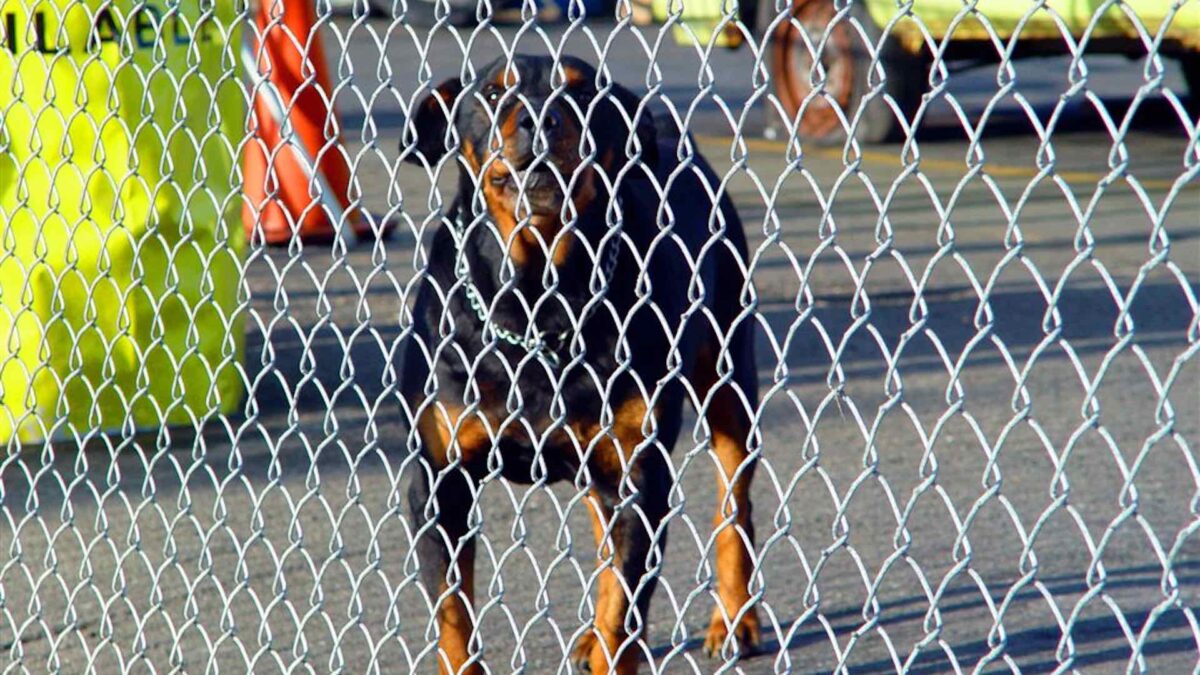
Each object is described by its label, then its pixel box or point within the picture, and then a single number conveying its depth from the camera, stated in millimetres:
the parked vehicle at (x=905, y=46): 19147
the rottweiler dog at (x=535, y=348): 5758
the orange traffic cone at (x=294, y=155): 15555
